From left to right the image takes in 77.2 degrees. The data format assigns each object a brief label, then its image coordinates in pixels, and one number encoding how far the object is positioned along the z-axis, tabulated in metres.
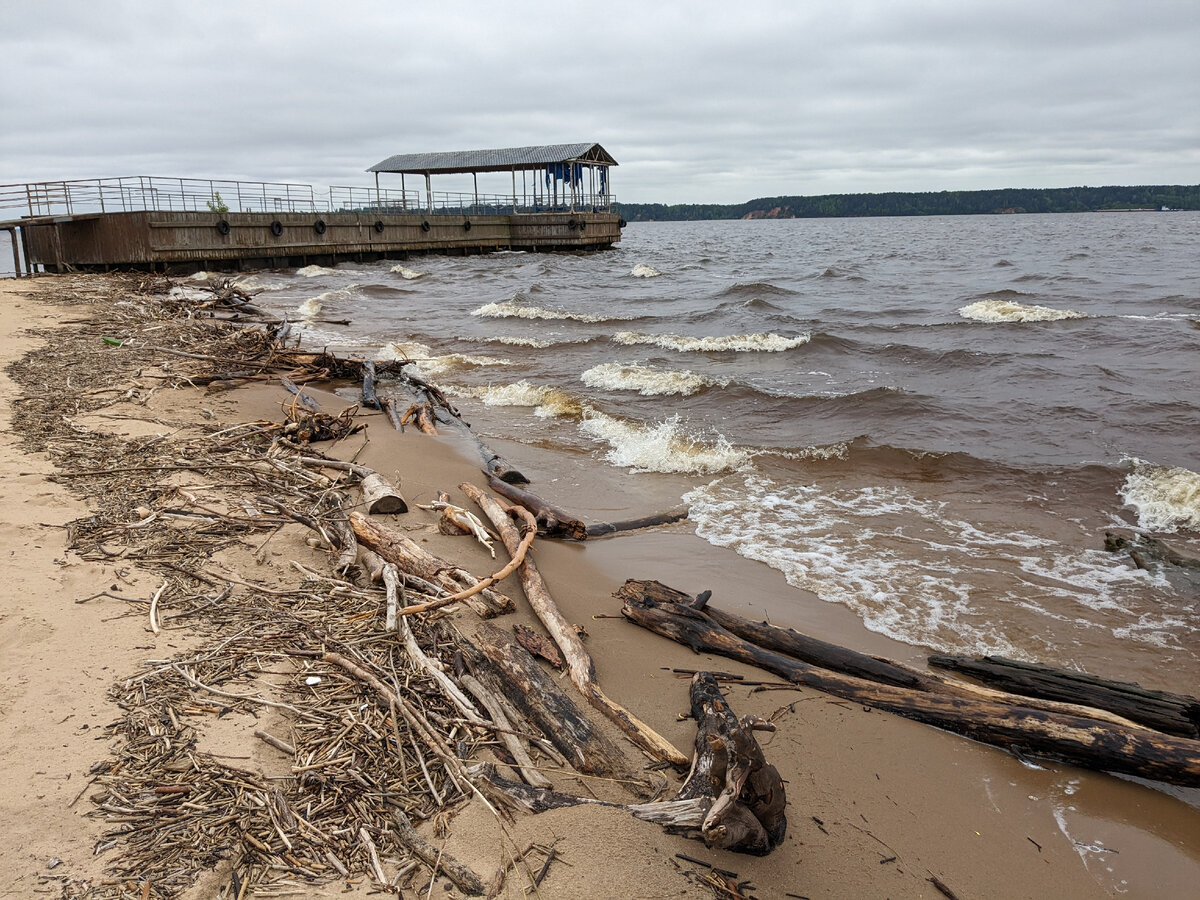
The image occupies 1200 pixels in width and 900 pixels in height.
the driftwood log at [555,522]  6.65
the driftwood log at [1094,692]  3.93
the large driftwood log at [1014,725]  3.71
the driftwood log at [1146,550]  6.52
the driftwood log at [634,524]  7.03
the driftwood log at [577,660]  3.64
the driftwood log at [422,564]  4.75
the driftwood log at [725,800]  2.91
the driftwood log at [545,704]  3.43
